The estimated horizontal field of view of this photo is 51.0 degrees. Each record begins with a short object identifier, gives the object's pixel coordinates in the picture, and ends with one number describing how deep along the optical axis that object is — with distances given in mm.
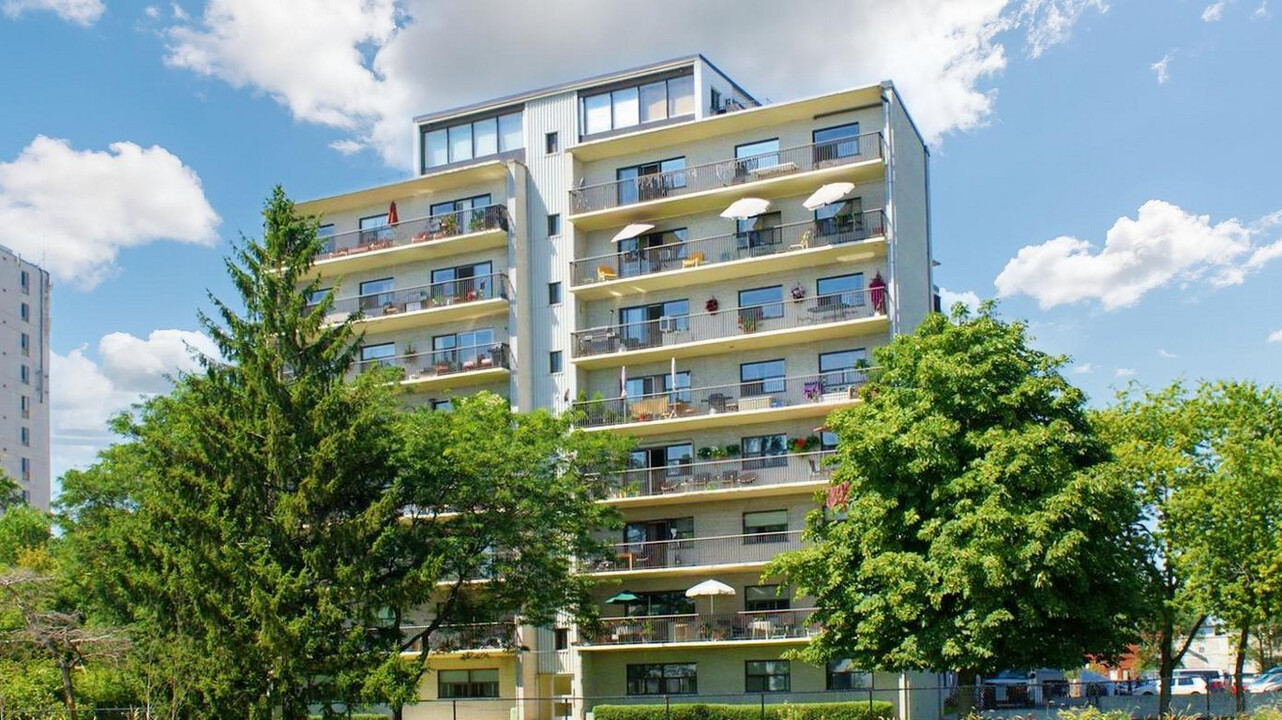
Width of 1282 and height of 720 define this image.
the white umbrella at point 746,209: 48188
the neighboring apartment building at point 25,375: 115938
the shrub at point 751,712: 40438
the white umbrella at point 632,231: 50500
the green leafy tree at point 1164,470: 44875
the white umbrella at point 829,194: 46594
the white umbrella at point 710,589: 45969
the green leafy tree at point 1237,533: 43062
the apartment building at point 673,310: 47375
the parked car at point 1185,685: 59306
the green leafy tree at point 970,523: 34469
